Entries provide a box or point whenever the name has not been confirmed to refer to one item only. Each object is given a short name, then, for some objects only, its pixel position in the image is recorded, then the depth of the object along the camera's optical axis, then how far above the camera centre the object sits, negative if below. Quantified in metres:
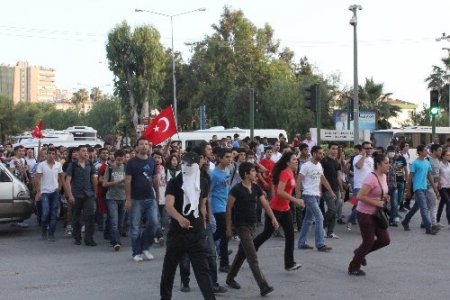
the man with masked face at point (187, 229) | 6.91 -0.91
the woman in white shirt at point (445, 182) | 13.91 -0.88
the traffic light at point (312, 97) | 20.25 +1.16
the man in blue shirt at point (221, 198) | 9.26 -0.80
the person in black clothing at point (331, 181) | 12.41 -0.81
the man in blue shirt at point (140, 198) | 10.20 -0.88
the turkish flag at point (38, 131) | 21.04 +0.18
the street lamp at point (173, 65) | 44.50 +4.96
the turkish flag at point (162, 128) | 14.42 +0.18
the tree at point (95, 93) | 131.50 +8.14
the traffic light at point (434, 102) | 22.55 +1.09
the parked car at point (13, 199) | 13.24 -1.17
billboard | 43.44 +1.07
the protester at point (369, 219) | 8.98 -1.04
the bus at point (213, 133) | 31.45 +0.12
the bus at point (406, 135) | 40.50 +0.09
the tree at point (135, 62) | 51.91 +5.46
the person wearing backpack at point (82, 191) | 12.06 -0.92
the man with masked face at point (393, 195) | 14.31 -1.18
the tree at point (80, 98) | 132.25 +7.25
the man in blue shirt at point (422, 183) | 13.05 -0.86
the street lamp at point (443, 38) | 44.09 +6.08
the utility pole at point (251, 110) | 21.88 +0.83
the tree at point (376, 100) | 58.12 +2.97
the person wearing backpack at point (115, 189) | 11.59 -0.85
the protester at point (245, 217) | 7.83 -0.90
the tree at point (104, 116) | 85.62 +2.52
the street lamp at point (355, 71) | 24.69 +2.34
